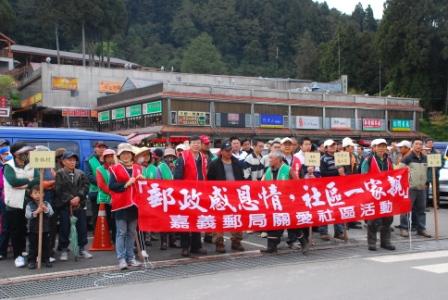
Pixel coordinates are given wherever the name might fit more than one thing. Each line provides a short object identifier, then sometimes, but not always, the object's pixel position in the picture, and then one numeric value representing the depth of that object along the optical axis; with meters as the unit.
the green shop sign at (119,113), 43.17
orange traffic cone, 9.08
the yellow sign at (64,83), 49.94
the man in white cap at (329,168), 10.38
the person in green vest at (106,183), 8.47
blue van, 10.40
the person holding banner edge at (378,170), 9.22
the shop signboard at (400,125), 49.75
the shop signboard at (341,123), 45.99
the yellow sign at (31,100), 48.88
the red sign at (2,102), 29.41
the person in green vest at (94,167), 9.61
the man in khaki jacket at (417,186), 10.70
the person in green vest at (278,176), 8.90
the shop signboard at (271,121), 42.09
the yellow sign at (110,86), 52.31
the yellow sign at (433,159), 10.63
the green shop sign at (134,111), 41.06
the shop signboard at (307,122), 44.22
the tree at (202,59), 80.69
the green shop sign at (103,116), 45.81
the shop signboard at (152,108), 38.50
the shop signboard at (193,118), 38.59
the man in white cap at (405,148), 11.25
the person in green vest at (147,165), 9.20
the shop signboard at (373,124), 47.88
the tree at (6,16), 67.31
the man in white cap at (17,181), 7.89
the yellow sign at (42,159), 7.55
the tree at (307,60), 83.00
